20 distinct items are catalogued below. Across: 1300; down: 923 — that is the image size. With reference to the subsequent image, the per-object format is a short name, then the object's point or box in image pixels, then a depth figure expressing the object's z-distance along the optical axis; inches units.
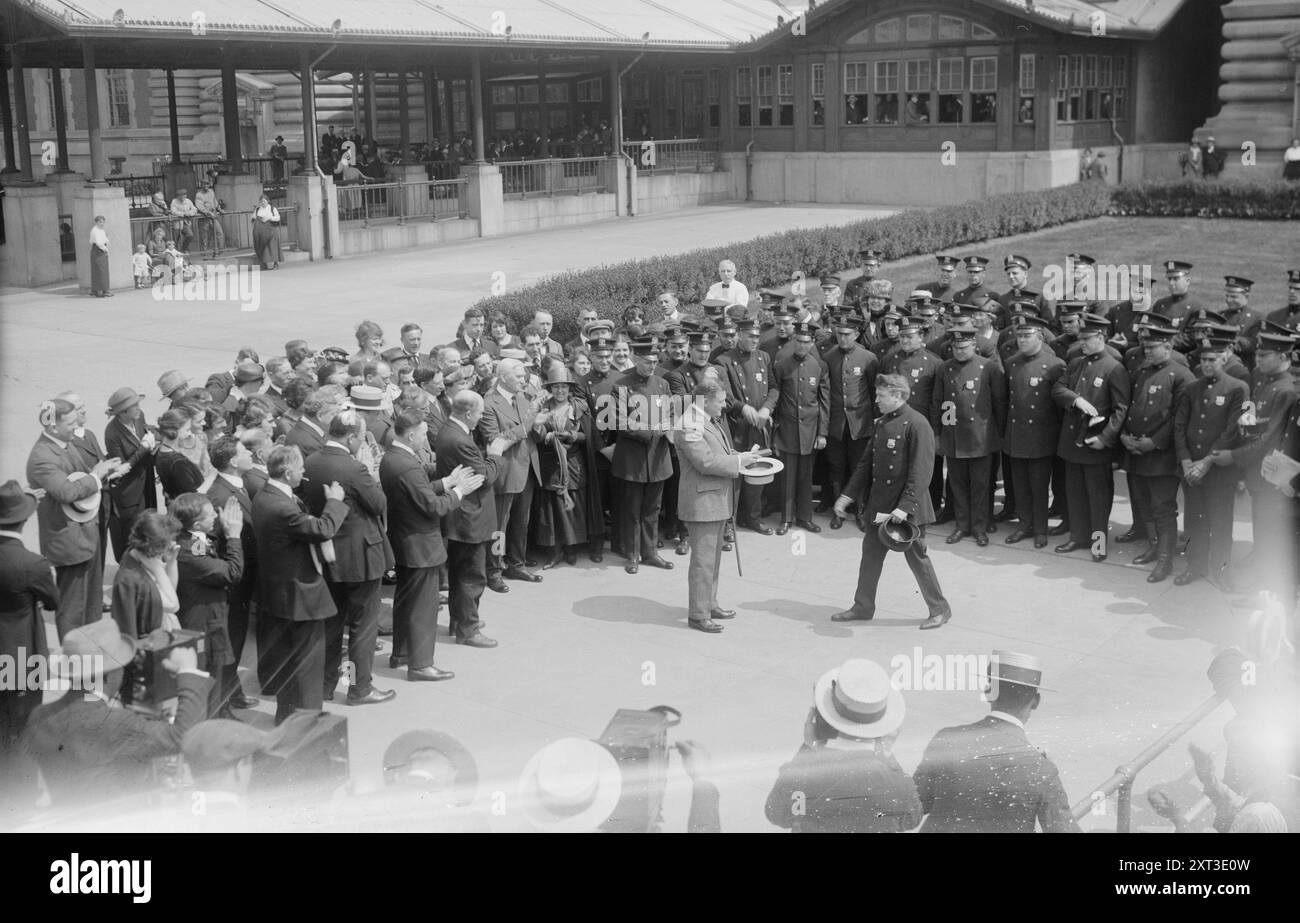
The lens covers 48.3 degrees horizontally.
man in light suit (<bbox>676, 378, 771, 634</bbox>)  409.4
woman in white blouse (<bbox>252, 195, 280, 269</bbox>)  1056.2
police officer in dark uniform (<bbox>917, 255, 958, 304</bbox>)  619.2
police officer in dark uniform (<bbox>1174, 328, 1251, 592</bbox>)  433.1
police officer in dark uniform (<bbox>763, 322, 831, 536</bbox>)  505.0
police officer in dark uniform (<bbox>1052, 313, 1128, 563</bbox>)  461.4
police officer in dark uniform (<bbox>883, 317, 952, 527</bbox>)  494.6
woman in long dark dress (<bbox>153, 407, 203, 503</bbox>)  378.0
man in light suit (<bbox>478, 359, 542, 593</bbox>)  434.0
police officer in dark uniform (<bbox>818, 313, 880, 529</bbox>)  507.8
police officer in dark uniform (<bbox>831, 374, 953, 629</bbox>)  410.3
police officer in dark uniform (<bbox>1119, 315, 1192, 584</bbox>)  448.5
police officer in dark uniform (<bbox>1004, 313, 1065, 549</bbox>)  474.6
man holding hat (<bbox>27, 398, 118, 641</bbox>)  362.0
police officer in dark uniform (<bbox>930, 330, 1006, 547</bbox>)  483.8
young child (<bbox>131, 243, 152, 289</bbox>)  1013.8
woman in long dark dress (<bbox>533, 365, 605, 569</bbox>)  458.6
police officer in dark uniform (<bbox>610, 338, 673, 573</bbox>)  459.5
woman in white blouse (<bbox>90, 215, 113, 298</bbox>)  973.9
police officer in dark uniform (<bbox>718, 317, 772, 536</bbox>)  504.4
